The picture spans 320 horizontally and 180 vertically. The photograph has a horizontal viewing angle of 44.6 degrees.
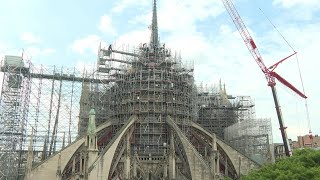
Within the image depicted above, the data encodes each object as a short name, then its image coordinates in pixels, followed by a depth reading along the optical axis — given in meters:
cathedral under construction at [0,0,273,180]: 40.50
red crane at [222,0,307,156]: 48.75
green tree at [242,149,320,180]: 21.28
